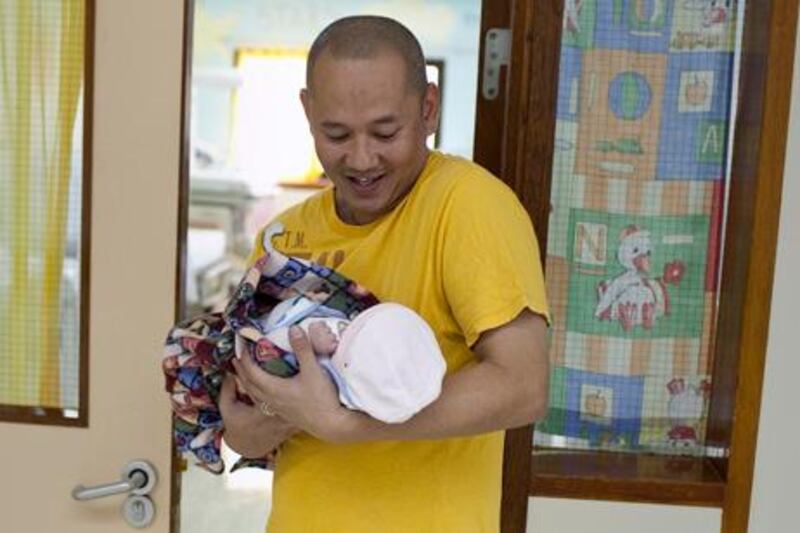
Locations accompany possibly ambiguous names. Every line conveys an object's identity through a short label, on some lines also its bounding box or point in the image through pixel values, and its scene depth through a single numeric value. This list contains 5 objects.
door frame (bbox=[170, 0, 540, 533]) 1.33
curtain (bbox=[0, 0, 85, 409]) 1.44
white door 1.40
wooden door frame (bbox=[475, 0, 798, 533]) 1.32
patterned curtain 1.36
